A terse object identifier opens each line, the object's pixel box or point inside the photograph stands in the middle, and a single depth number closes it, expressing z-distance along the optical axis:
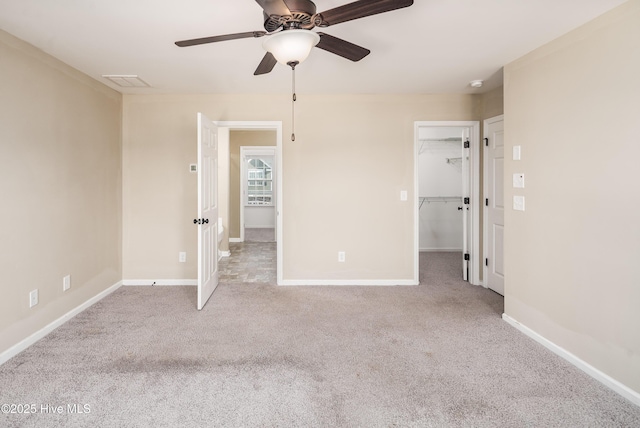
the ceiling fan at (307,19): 1.40
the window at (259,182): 8.82
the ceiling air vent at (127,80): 3.14
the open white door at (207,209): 3.12
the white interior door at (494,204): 3.54
